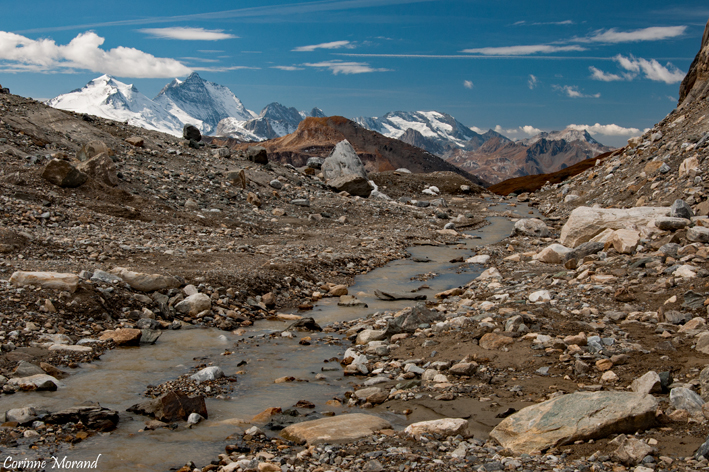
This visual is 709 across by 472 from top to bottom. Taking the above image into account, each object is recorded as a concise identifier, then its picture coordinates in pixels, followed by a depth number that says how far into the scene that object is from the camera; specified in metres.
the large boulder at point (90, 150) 20.66
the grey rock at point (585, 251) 12.48
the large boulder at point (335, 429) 5.05
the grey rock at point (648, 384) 5.35
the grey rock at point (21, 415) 5.15
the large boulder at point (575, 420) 4.49
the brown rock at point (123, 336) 8.33
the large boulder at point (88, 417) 5.24
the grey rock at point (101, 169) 18.70
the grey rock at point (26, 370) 6.46
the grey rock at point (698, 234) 10.32
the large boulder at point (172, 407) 5.67
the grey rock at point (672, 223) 11.77
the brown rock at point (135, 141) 25.05
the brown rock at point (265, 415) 5.74
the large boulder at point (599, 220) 13.73
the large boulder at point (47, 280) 8.84
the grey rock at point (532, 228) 22.52
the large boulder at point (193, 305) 10.11
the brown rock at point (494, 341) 7.45
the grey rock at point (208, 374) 7.02
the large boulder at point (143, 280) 10.26
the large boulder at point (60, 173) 17.20
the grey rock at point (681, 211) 12.96
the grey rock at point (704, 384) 4.93
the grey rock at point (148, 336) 8.57
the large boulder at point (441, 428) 5.04
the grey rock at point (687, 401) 4.65
